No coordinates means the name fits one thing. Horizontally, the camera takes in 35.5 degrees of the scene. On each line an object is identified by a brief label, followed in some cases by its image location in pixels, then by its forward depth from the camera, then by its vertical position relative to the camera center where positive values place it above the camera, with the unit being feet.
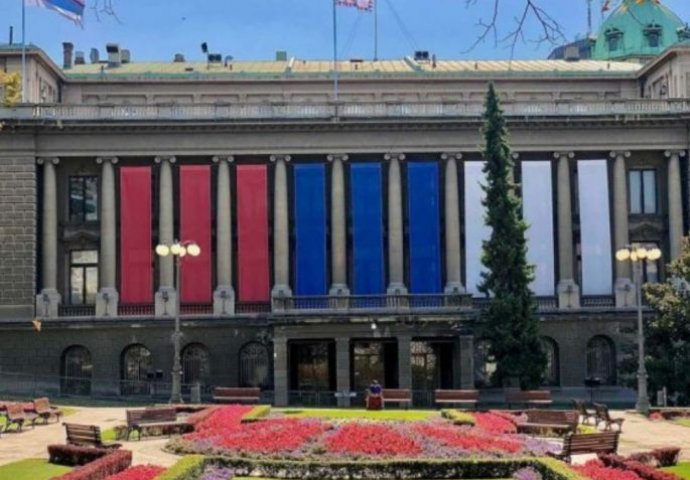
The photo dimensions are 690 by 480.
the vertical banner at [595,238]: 235.20 +10.46
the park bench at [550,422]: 128.90 -16.44
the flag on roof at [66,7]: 131.34 +36.05
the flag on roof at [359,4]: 204.13 +54.35
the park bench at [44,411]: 148.77 -16.24
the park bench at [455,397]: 168.96 -17.16
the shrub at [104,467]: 82.99 -14.09
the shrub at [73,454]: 101.40 -15.21
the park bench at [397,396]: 169.48 -16.99
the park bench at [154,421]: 126.00 -15.50
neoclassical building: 226.17 +14.70
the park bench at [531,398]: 167.94 -17.50
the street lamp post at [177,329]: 168.35 -5.82
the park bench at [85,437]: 109.09 -14.64
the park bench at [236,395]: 173.88 -16.75
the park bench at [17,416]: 137.69 -15.80
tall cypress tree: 203.21 +2.29
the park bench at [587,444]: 99.40 -14.85
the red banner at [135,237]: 231.09 +12.01
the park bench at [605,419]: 133.39 -16.69
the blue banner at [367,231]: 234.17 +12.66
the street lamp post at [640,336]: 164.66 -8.08
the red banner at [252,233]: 232.94 +12.55
